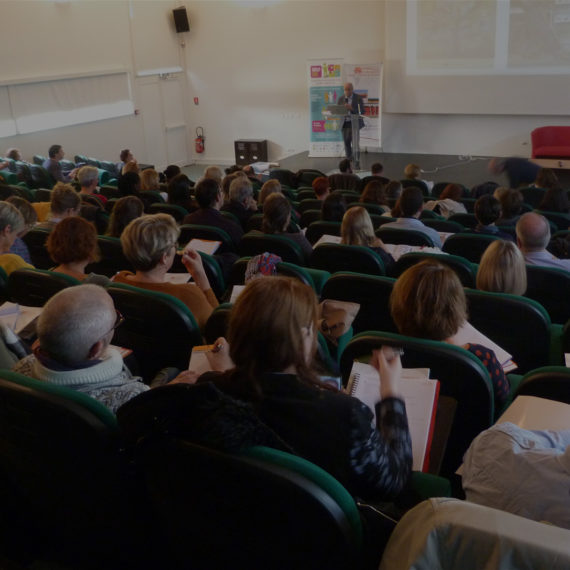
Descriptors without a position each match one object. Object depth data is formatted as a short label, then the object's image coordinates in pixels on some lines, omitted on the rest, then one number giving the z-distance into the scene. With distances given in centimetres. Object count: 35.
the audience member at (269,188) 641
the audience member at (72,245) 350
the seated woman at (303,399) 157
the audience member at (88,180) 690
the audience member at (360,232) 409
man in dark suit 1184
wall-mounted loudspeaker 1372
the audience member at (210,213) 513
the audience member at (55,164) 955
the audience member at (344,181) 786
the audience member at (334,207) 523
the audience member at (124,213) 475
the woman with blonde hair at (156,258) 322
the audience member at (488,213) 494
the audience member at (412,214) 493
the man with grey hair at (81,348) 203
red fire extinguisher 1480
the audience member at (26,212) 479
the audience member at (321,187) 693
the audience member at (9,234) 381
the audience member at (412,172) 827
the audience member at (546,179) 723
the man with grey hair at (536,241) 402
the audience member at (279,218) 452
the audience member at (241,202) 584
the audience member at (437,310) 231
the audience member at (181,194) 648
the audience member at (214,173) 662
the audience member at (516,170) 958
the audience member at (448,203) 665
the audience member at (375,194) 617
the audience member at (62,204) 495
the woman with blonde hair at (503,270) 314
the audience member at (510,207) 545
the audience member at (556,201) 593
